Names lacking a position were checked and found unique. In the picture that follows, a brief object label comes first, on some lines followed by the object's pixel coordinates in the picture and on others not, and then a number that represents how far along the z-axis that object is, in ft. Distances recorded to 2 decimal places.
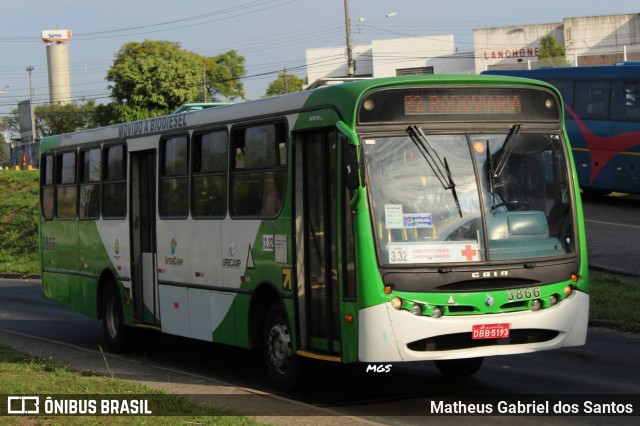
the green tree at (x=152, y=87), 247.29
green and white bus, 33.71
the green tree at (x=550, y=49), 247.91
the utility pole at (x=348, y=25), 182.64
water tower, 592.60
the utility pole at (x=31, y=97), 307.95
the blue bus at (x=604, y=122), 93.97
